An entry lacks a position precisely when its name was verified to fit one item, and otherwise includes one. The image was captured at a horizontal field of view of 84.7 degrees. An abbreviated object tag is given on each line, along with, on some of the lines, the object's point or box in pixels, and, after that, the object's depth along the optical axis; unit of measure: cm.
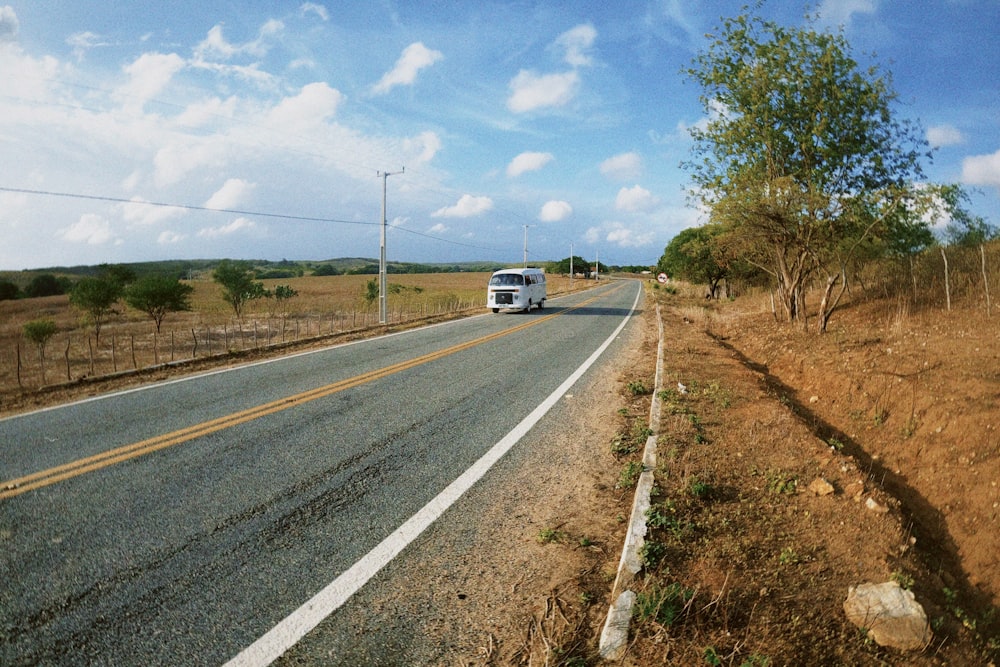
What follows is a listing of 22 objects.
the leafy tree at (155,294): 3131
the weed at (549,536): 396
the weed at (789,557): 363
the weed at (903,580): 346
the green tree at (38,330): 2423
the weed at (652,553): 343
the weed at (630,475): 488
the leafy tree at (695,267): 4291
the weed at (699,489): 453
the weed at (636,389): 854
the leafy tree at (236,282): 4050
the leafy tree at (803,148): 1318
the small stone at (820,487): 474
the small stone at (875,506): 450
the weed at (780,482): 477
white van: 2548
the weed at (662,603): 288
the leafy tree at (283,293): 5308
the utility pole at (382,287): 2188
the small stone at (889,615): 295
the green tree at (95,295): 3123
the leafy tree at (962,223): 1103
